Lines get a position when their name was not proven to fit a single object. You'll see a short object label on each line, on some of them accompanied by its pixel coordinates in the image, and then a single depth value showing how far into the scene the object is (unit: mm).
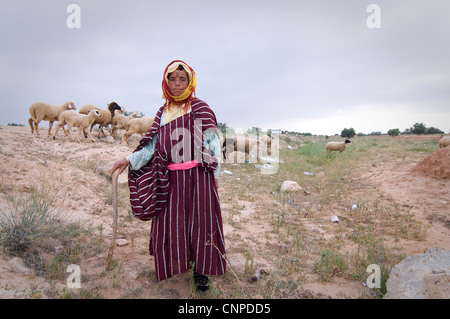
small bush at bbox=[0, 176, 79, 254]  2254
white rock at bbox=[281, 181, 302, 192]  6664
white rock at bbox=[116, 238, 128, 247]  3113
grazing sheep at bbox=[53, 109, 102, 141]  9039
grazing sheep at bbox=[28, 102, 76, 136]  9281
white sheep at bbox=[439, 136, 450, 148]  10648
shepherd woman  2242
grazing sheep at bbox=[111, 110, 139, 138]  11172
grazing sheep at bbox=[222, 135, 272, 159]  11977
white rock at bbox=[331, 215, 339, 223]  4551
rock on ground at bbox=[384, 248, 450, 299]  1793
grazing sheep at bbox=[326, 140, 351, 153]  14086
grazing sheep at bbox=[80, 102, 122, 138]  10571
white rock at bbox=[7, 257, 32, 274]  2003
